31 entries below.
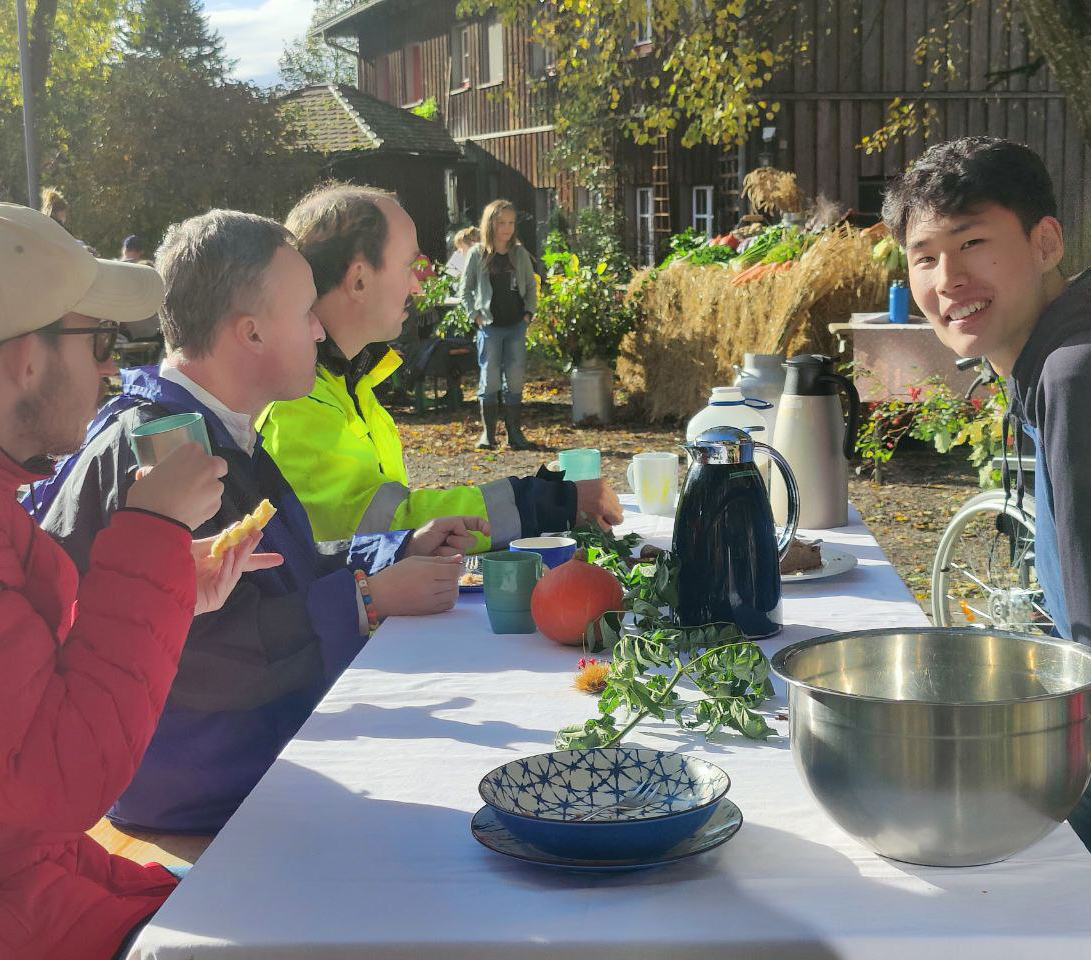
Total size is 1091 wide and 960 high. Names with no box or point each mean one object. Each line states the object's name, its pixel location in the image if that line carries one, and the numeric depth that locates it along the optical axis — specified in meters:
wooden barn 16.97
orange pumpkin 2.11
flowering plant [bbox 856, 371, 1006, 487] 6.42
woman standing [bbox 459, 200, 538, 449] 10.75
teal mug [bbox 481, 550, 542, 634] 2.25
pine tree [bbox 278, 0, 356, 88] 72.32
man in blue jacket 2.11
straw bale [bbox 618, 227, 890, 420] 10.03
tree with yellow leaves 9.71
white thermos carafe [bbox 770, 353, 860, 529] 2.88
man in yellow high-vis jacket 2.83
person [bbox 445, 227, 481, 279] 13.48
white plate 2.54
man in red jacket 1.30
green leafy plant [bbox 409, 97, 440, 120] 28.44
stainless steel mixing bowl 1.18
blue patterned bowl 1.27
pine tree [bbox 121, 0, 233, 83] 44.50
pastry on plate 2.57
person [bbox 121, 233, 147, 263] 14.41
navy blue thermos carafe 2.05
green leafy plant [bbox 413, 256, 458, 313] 15.02
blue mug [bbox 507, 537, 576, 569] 2.51
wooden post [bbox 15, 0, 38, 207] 9.84
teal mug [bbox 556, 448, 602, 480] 3.11
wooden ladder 18.78
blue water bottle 8.38
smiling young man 2.34
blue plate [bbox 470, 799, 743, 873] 1.28
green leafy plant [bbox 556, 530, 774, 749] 1.64
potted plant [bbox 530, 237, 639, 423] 12.14
